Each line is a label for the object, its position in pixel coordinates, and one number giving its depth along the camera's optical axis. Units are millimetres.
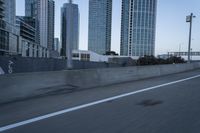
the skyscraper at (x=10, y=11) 76389
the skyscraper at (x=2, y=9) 62750
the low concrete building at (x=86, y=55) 57492
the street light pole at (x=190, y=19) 18478
